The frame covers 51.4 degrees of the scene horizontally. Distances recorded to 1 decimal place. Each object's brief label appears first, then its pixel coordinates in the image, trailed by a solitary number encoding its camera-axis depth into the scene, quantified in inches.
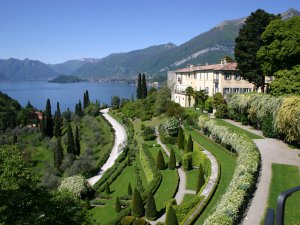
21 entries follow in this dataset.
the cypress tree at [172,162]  1344.1
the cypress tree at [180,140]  1583.4
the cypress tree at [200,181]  1044.8
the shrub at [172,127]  1727.4
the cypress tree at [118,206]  1112.3
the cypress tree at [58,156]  2111.2
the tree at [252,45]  1759.4
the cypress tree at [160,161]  1375.5
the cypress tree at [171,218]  794.2
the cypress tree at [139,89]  3479.3
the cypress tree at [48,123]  3064.5
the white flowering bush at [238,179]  659.5
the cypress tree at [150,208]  959.6
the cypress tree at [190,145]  1411.2
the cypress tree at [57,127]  2952.8
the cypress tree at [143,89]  3395.7
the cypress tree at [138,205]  1007.8
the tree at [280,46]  1406.3
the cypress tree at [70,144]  2245.3
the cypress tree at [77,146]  2339.8
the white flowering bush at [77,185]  1311.5
